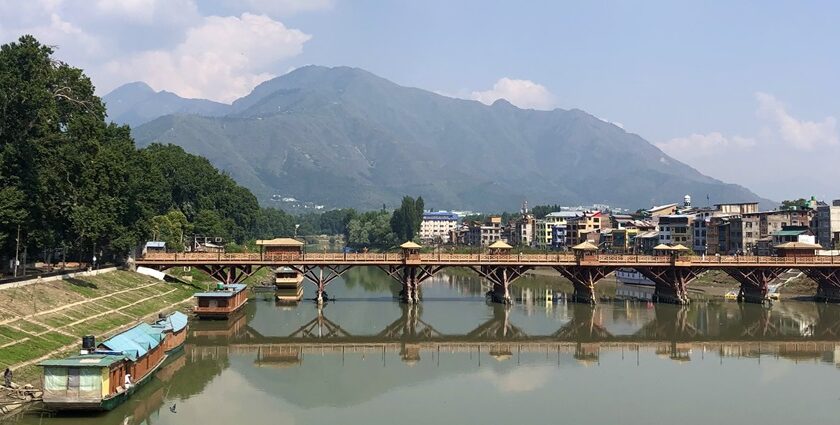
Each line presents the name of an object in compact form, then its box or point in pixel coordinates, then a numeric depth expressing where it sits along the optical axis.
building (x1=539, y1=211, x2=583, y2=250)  194.07
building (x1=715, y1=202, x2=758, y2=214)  161.29
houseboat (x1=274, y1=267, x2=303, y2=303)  87.04
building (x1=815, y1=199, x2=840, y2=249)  120.25
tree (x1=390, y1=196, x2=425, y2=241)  195.38
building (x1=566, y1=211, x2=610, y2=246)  184.69
